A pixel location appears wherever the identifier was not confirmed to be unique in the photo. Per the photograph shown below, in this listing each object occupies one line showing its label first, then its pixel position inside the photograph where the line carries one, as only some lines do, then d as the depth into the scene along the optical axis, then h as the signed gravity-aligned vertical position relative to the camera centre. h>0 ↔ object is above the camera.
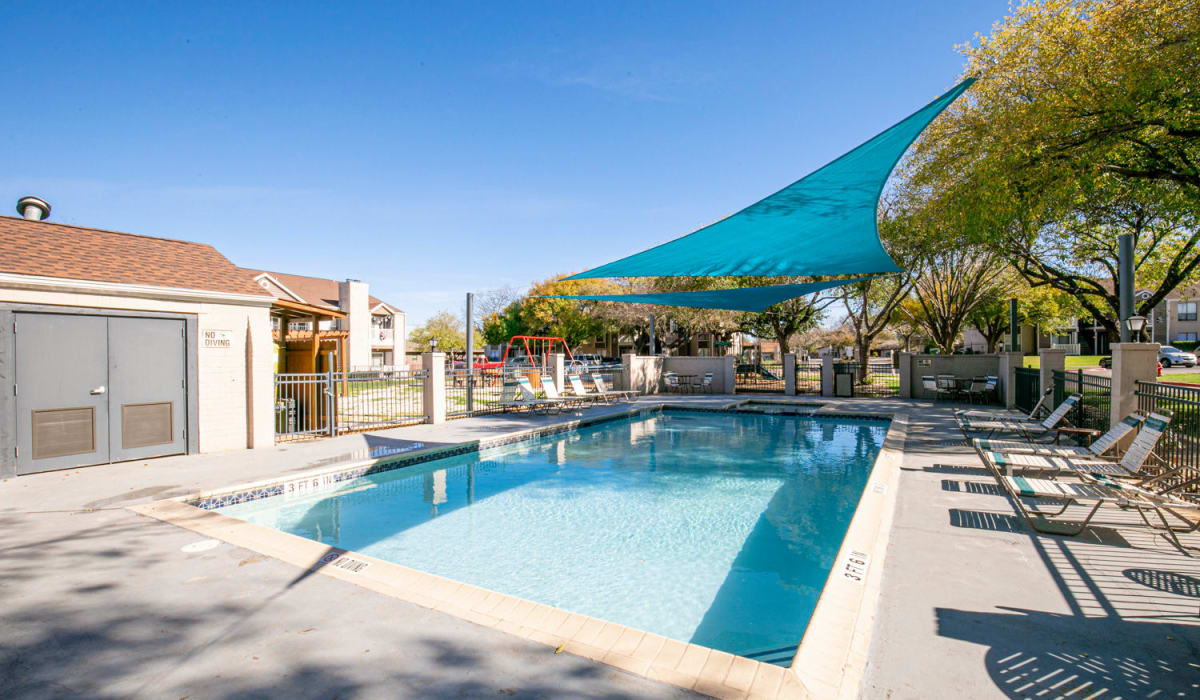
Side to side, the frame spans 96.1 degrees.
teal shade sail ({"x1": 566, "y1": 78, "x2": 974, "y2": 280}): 5.03 +1.40
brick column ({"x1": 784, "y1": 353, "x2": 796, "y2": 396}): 16.75 -0.90
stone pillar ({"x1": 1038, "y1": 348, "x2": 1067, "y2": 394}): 9.28 -0.33
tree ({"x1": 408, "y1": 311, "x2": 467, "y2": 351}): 48.31 +1.96
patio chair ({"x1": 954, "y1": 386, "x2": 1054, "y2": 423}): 9.05 -1.31
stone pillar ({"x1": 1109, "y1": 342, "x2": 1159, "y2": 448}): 5.60 -0.30
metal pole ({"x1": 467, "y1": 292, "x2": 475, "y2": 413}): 11.20 -0.01
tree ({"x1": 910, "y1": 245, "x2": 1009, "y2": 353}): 18.08 +2.20
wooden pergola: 9.54 +0.27
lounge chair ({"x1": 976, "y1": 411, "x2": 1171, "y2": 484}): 4.25 -1.05
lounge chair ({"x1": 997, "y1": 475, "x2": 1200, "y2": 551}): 3.71 -1.09
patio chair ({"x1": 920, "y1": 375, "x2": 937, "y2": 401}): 14.79 -1.07
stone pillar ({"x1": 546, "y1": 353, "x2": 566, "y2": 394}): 15.03 -0.50
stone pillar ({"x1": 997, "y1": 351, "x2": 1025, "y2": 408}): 12.07 -0.71
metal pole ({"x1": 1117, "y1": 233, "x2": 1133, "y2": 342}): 6.55 +0.81
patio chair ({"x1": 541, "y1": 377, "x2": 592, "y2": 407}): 12.72 -1.07
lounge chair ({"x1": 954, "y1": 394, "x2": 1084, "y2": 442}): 6.77 -1.27
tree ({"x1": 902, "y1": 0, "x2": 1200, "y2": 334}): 6.73 +3.24
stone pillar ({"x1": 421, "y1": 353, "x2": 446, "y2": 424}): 10.05 -0.71
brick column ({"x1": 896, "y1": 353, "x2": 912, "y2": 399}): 15.62 -0.97
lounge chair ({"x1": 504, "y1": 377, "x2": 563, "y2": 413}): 12.29 -1.15
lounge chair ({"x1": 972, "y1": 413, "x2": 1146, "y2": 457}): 5.00 -1.07
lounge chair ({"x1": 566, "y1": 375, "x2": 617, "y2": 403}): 13.73 -1.12
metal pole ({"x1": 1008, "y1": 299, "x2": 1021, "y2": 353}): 14.45 +0.44
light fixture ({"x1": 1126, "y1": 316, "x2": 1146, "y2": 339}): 6.18 +0.22
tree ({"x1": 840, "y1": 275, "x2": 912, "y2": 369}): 19.55 +1.93
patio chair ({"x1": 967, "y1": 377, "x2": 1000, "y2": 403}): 13.68 -1.16
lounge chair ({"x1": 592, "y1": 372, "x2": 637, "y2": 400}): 14.38 -1.08
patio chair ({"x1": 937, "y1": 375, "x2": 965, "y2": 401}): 14.12 -1.10
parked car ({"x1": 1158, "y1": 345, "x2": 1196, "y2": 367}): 24.81 -0.77
